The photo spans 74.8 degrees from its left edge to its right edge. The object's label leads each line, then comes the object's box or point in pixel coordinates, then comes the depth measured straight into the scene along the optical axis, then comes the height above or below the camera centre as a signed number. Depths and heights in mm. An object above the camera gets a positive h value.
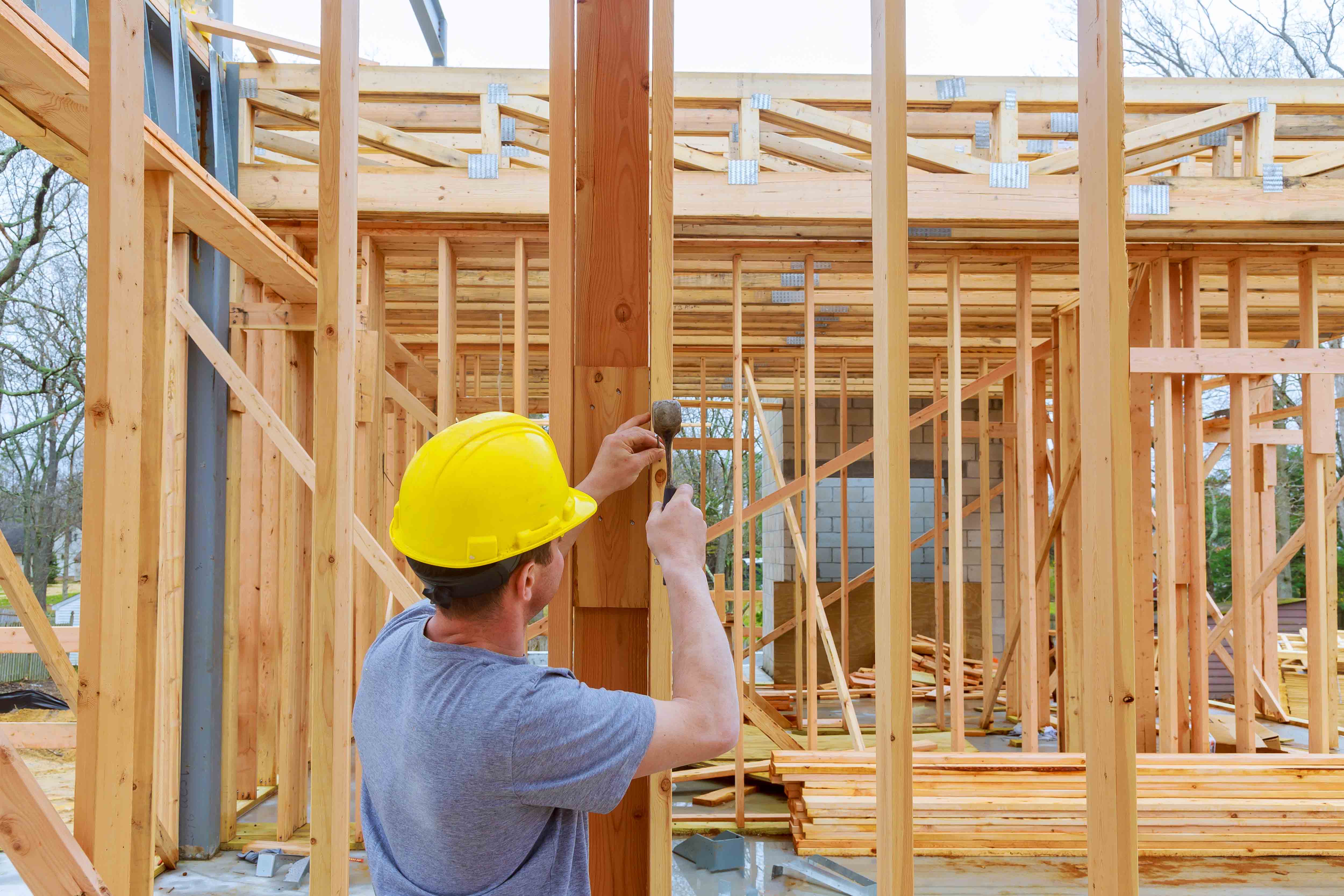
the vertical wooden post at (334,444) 1524 +50
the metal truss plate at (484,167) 4914 +1712
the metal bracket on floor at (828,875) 4348 -2074
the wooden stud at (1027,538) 5859 -477
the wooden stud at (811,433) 5688 +253
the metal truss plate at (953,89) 4887 +2130
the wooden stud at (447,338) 5184 +797
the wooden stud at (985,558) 7527 -751
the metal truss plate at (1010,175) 5008 +1687
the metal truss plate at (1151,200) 5055 +1560
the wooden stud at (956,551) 5605 -529
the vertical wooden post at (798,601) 7473 -1117
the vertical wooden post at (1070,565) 5934 -684
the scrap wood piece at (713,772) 5785 -1998
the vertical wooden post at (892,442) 1416 +48
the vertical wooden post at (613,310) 1688 +320
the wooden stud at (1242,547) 5477 -491
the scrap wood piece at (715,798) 5648 -2108
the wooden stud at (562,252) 1679 +422
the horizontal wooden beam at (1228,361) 5336 +665
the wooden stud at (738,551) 5328 -513
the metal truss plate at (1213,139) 5328 +2013
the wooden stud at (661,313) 1602 +292
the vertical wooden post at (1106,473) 1323 -3
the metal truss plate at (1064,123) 5293 +2100
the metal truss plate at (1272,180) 5059 +1674
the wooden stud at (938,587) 7125 -1014
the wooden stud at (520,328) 5057 +838
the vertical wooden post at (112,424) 1479 +85
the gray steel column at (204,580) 4555 -565
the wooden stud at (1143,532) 5590 -416
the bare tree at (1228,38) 12570 +6237
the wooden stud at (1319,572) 5398 -629
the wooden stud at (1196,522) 5523 -332
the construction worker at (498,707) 1245 -345
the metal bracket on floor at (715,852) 4727 -2083
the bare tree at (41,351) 9938 +1445
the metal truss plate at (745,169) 4969 +1708
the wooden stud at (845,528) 6727 -425
